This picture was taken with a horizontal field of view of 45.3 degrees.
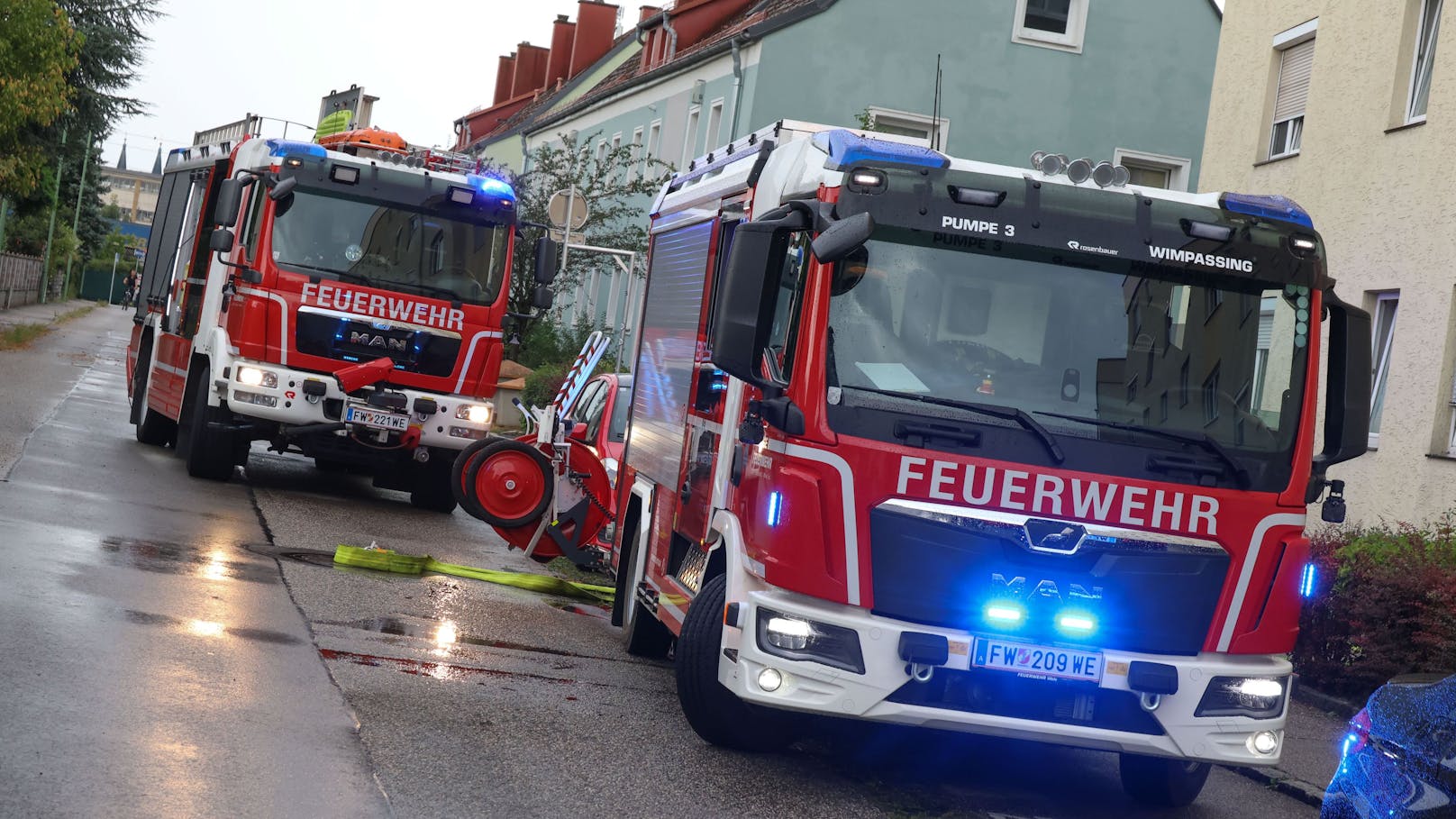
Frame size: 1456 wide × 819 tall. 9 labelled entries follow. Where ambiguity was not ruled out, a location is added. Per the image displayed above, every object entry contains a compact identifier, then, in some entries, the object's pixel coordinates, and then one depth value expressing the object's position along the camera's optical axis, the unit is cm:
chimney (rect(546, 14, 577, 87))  5903
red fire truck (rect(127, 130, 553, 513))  1456
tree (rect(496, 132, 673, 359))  3177
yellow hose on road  1159
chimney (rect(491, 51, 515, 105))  6575
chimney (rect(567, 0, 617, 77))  5588
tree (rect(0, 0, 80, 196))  2553
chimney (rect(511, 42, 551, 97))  6247
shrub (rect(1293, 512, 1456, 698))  964
